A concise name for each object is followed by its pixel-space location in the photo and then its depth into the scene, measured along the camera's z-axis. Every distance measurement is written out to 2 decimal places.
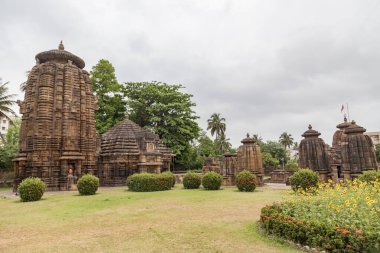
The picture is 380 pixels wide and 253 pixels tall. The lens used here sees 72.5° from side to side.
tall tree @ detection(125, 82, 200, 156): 39.47
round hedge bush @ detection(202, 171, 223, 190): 19.56
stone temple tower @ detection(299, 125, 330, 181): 16.12
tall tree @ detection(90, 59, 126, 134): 38.78
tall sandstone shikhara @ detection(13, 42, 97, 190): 22.17
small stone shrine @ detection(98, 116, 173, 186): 26.52
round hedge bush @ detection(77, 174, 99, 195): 17.47
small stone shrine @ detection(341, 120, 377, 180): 13.95
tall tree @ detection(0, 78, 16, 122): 30.19
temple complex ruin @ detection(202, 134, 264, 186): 22.42
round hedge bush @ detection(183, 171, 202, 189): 21.20
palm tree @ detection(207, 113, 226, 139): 67.38
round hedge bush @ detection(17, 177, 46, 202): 15.01
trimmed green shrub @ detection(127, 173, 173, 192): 19.42
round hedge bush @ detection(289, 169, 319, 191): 14.68
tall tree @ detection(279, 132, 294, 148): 82.95
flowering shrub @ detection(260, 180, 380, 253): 5.13
